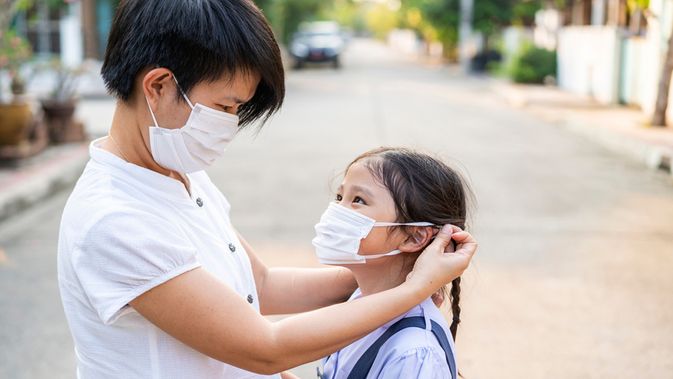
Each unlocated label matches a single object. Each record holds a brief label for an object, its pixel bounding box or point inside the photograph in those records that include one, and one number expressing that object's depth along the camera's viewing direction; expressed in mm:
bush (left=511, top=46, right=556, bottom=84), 22656
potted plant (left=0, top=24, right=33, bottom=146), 9039
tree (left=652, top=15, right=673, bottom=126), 12195
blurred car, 32562
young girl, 1837
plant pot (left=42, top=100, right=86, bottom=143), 10859
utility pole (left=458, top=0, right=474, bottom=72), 30062
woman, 1548
